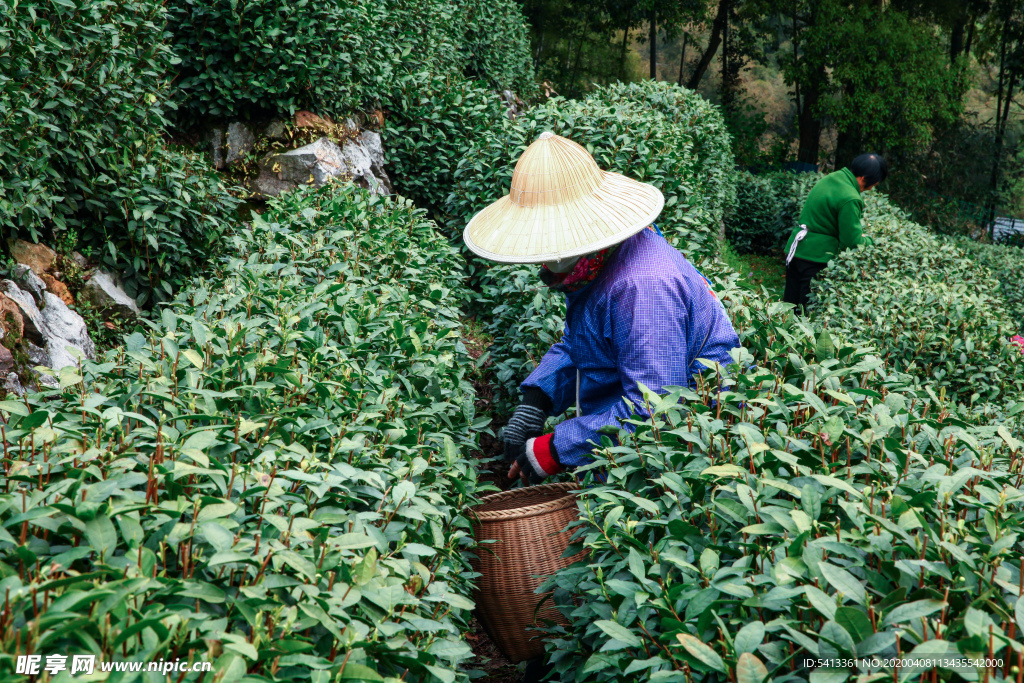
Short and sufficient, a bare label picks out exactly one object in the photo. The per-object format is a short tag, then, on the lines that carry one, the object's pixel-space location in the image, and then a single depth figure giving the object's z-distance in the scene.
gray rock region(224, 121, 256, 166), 5.81
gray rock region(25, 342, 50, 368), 3.34
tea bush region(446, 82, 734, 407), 3.64
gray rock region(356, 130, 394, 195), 6.59
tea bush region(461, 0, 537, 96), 10.23
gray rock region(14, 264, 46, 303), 3.53
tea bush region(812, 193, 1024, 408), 3.87
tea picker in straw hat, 2.27
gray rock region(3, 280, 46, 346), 3.41
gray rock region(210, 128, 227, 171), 5.80
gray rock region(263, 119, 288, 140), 5.86
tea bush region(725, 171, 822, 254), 12.99
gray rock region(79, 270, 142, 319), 3.99
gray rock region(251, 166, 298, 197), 5.74
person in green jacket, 6.06
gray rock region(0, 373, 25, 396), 3.11
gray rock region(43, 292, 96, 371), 3.51
